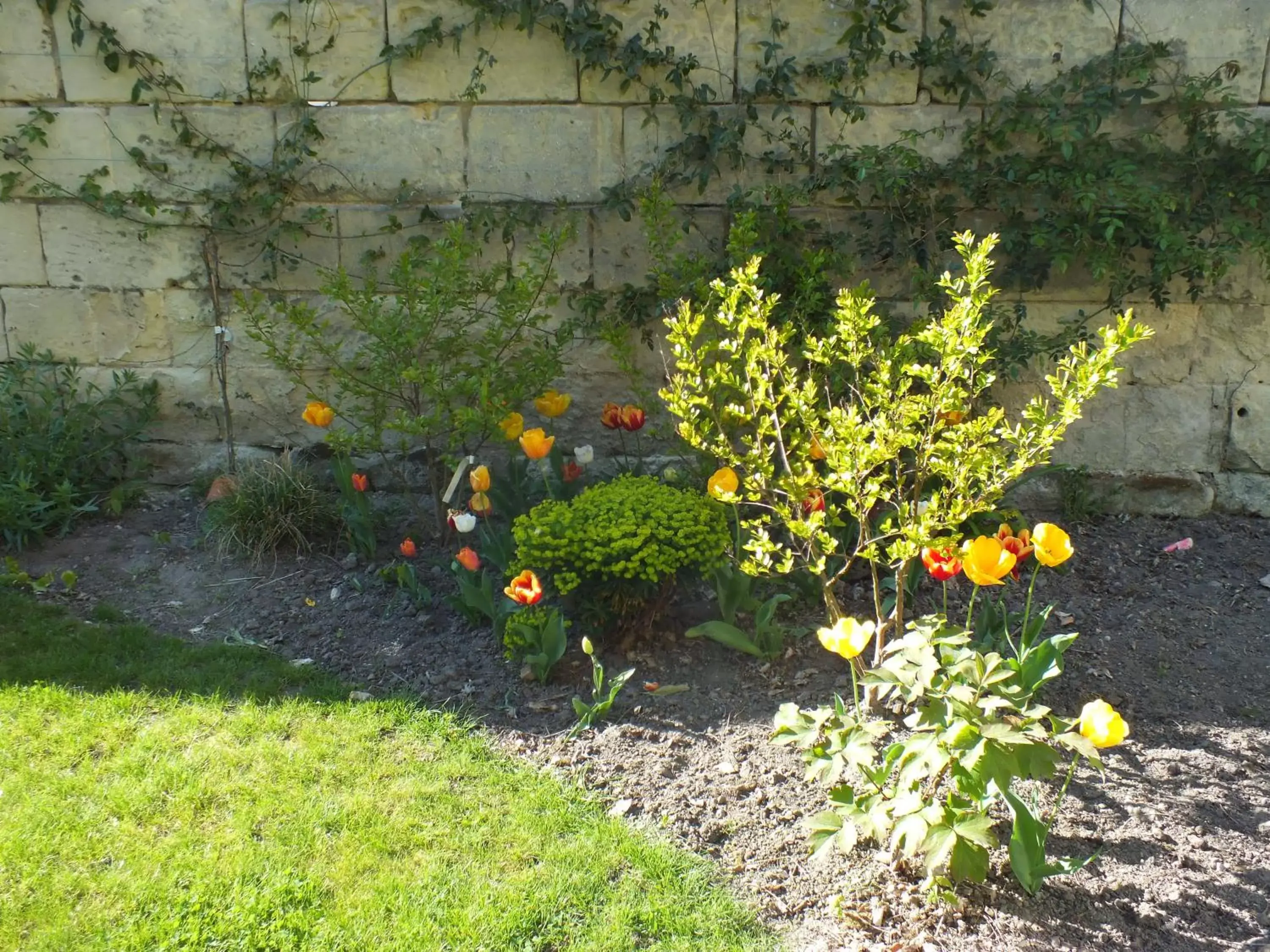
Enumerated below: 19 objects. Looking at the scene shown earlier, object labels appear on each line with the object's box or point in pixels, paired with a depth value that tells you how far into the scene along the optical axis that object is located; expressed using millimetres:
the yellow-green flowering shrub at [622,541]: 3074
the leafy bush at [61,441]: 4086
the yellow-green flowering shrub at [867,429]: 2520
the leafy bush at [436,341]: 3752
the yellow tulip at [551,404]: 3850
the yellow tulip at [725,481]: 2980
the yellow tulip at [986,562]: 2391
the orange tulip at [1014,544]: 2771
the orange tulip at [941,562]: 2605
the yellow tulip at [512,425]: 3709
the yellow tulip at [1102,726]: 1991
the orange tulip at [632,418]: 3746
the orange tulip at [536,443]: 3451
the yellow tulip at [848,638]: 2256
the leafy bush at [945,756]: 2131
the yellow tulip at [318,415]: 3854
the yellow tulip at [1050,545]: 2393
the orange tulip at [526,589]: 2949
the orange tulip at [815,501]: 2908
